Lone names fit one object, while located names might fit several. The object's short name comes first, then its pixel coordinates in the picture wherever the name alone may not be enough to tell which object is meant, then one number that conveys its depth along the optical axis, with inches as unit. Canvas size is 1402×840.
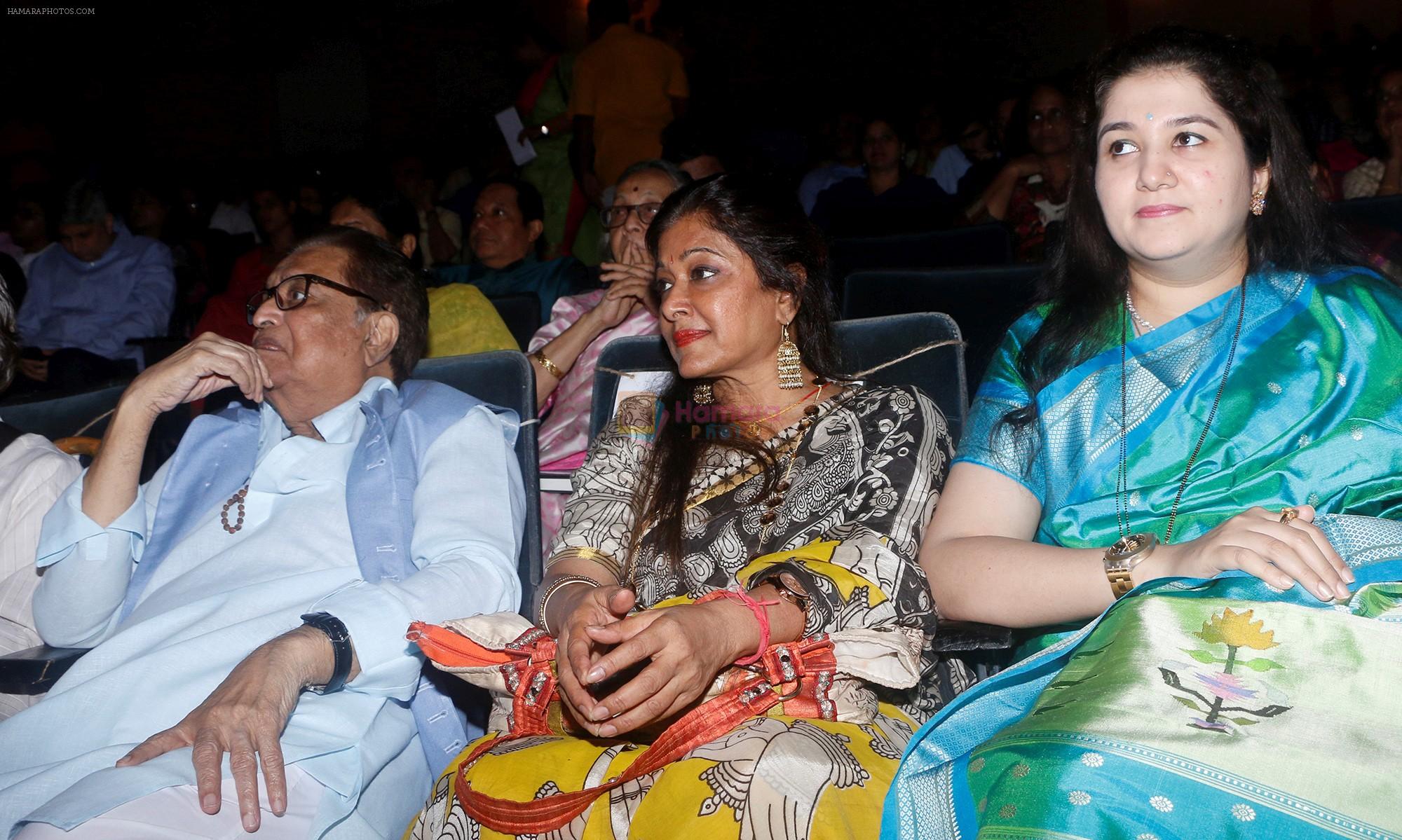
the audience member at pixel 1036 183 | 162.7
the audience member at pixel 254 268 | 140.5
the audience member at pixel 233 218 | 345.7
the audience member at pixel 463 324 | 118.6
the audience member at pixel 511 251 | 149.5
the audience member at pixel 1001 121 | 231.5
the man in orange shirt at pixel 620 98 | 202.7
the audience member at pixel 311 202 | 291.1
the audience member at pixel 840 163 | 271.9
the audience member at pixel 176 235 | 229.0
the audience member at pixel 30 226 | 215.3
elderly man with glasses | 57.9
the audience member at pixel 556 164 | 221.0
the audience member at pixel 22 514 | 78.5
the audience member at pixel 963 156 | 250.7
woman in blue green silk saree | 44.5
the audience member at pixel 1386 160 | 157.0
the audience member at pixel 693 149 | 143.6
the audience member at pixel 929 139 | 276.1
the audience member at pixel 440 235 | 252.1
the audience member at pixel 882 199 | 185.5
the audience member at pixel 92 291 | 205.6
